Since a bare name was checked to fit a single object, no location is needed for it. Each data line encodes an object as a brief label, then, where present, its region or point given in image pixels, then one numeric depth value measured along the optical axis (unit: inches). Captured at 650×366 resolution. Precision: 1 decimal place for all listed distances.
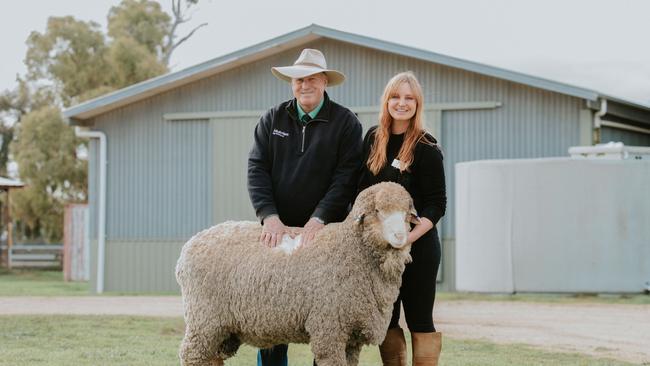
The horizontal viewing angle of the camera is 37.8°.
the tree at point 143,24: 1355.8
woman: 213.8
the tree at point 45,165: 1144.8
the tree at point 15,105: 1267.2
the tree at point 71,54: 1215.6
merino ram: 198.1
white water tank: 616.4
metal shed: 677.3
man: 215.3
